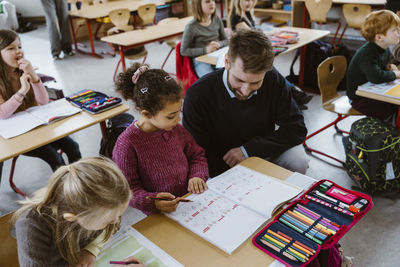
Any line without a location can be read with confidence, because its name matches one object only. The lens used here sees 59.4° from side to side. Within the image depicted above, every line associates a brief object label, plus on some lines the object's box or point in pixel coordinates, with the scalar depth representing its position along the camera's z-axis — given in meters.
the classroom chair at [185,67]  3.21
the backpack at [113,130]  1.94
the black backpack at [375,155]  2.07
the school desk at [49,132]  1.67
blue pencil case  2.02
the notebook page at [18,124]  1.81
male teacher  1.67
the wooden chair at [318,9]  4.56
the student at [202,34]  3.12
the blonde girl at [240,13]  3.49
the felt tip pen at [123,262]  0.97
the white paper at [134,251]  1.00
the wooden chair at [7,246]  1.12
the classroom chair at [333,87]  2.47
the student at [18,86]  1.97
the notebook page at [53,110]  1.96
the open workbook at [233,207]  1.07
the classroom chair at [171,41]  4.65
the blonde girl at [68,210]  0.91
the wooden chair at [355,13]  4.52
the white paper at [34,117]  1.84
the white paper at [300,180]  1.27
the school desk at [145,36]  3.72
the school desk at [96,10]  5.30
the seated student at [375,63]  2.29
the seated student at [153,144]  1.31
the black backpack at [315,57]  3.76
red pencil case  0.98
